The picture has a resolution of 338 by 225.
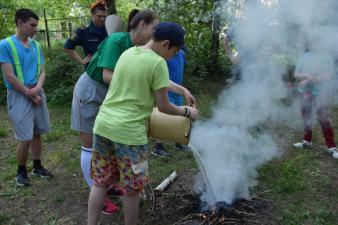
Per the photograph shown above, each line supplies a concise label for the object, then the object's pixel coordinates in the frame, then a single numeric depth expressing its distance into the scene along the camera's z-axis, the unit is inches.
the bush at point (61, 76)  317.1
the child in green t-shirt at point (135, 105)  100.0
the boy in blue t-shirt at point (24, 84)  153.9
